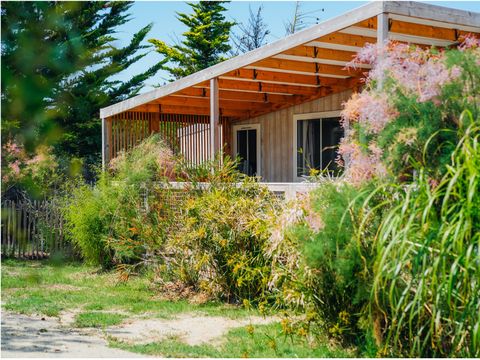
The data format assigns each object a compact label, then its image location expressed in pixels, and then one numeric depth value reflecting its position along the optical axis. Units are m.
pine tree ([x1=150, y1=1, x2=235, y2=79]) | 29.39
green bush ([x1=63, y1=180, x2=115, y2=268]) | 12.14
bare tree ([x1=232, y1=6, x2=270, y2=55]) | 32.81
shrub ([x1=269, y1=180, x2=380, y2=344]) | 5.48
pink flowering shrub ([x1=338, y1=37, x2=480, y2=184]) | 5.48
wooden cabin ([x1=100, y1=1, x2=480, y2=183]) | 8.84
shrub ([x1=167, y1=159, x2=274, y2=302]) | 8.26
